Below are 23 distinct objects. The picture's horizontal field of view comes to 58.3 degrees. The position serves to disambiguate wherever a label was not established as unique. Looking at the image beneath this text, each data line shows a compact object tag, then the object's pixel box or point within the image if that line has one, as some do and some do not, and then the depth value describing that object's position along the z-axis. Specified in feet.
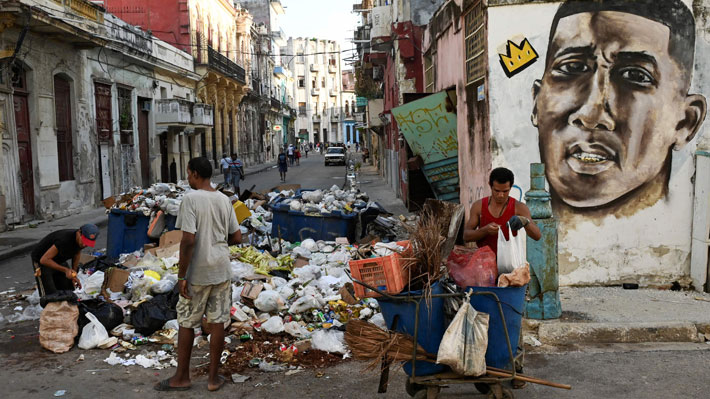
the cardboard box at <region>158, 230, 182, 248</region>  31.14
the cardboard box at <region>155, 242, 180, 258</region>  29.38
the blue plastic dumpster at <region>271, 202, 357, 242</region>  33.71
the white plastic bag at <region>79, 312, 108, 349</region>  19.60
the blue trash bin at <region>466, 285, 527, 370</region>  13.28
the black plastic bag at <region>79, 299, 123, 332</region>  20.33
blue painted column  19.76
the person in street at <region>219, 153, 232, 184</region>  71.28
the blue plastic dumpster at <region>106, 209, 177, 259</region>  33.24
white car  145.28
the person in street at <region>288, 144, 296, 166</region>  153.99
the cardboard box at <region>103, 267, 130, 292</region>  25.08
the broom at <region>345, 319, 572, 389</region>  13.23
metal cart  13.05
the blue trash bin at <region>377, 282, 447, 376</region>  13.24
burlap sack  19.42
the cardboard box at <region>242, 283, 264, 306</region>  22.62
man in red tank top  15.11
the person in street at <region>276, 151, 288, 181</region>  93.45
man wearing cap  19.57
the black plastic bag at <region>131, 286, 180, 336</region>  20.62
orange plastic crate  13.29
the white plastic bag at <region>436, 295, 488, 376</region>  12.68
